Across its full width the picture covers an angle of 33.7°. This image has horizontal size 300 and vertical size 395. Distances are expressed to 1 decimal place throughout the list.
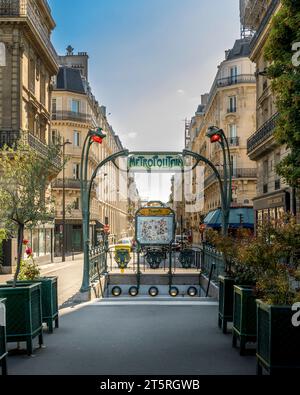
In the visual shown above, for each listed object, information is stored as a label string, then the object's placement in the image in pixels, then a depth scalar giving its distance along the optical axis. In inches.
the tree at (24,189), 343.3
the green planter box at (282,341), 208.8
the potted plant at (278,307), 209.2
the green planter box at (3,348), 230.0
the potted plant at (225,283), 333.1
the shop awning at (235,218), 1533.0
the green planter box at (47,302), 333.7
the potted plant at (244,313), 271.3
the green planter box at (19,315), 271.3
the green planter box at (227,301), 332.8
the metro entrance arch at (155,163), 564.4
